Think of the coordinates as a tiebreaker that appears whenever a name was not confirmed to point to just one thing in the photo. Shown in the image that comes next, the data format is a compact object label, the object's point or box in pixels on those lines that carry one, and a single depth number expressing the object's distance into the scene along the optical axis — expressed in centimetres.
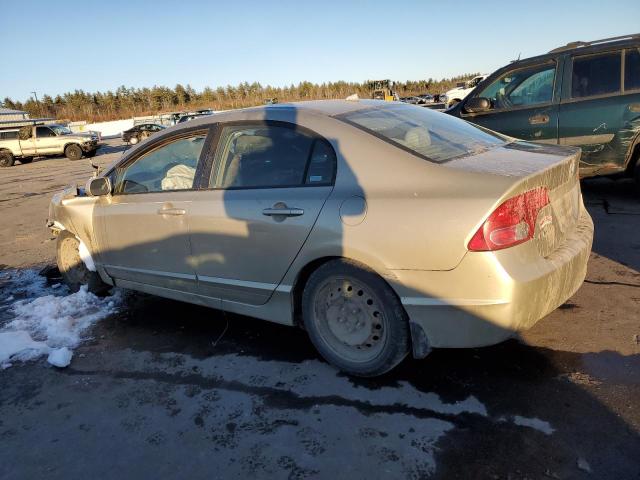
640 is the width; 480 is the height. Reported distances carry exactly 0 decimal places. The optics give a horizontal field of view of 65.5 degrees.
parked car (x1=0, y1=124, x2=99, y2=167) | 2416
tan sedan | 253
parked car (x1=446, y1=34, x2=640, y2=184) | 615
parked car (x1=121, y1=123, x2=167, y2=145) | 3428
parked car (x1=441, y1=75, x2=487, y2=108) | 3002
